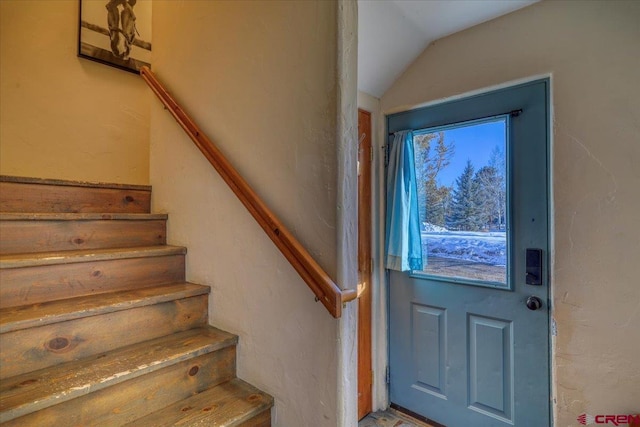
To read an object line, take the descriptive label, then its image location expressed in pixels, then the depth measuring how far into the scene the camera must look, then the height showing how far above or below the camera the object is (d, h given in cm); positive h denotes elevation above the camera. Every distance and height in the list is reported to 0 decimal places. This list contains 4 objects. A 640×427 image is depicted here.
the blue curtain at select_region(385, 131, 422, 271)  202 +5
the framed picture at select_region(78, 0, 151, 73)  209 +128
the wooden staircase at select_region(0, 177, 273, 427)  96 -40
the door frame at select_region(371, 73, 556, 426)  216 -42
